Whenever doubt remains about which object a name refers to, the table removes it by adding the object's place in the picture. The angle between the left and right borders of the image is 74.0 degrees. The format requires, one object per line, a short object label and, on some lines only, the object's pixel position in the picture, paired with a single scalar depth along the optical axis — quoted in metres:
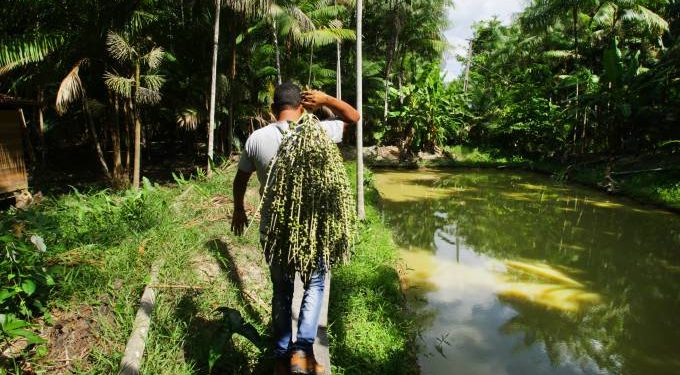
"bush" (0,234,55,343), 3.40
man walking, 2.93
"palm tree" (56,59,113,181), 11.09
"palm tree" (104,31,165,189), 11.30
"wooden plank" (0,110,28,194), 10.95
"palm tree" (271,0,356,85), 14.47
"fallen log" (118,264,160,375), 3.01
